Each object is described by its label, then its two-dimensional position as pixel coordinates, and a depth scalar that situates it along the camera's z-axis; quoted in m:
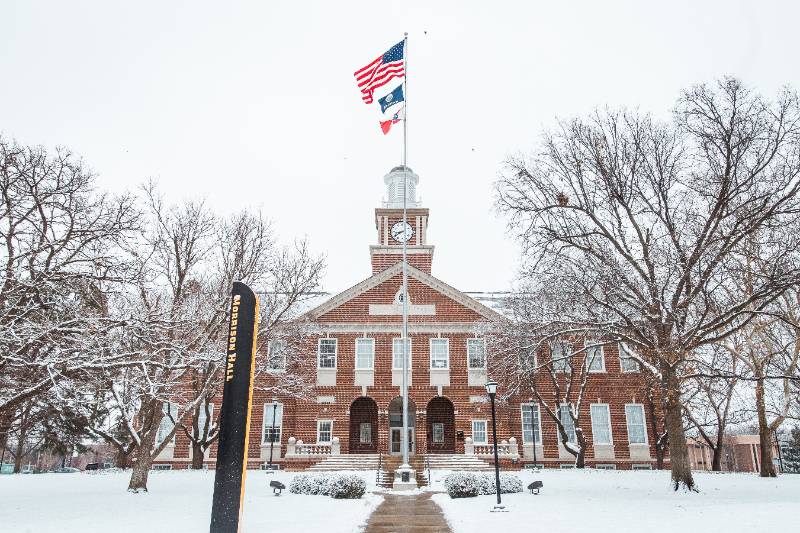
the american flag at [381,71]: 20.44
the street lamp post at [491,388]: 15.74
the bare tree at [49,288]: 10.98
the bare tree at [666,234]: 16.14
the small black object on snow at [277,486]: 17.59
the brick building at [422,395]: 31.45
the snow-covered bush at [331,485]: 16.92
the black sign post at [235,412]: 9.15
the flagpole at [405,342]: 19.53
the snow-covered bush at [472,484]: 17.27
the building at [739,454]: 57.59
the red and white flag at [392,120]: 20.52
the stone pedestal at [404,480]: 19.80
